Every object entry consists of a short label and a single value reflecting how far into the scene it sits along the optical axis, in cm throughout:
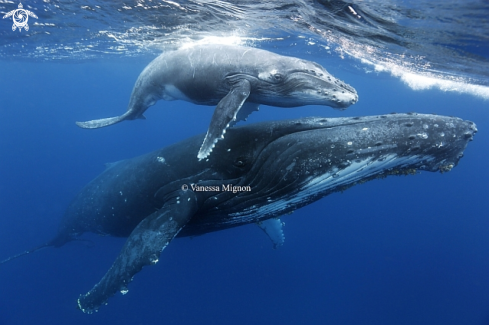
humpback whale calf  563
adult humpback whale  434
